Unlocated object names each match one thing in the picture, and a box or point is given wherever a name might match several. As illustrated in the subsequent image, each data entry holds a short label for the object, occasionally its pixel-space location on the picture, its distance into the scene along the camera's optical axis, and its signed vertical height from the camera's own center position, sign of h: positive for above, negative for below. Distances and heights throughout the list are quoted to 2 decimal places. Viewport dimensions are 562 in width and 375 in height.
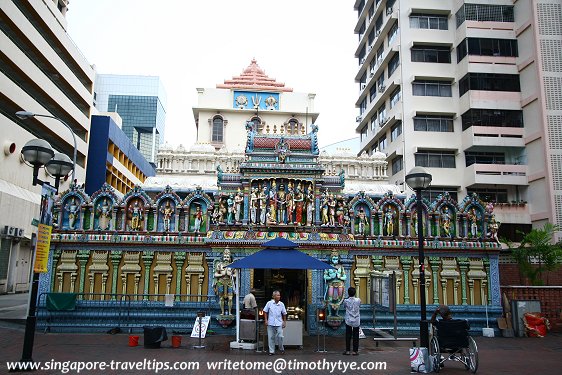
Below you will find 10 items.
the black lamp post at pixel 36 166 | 10.47 +2.64
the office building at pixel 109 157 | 45.91 +12.36
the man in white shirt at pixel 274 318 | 13.01 -1.03
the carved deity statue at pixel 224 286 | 17.78 -0.26
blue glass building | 132.12 +47.23
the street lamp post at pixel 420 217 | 11.44 +1.61
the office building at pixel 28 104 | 31.56 +13.63
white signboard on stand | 14.50 -1.45
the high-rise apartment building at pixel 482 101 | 34.84 +13.64
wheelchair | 11.07 -1.34
